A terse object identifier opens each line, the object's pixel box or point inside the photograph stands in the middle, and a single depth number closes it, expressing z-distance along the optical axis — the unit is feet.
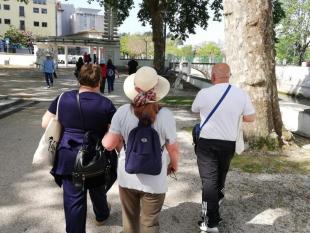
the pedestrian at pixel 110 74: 55.16
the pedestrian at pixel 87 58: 47.17
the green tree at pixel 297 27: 170.60
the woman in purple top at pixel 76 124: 10.89
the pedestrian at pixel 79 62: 52.25
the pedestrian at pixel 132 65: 48.27
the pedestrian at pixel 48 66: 59.41
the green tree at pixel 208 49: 420.52
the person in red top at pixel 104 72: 51.68
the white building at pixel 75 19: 438.40
